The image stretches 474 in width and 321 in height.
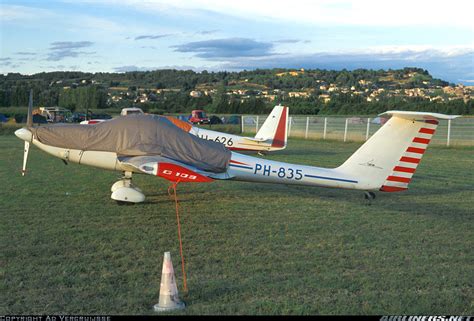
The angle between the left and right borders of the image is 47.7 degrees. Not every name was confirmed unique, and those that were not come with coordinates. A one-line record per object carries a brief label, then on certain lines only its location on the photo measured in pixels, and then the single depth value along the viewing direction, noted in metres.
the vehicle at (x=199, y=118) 52.52
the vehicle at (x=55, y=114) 50.76
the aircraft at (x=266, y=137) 19.23
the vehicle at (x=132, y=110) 25.77
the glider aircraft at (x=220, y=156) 9.92
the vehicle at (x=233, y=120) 52.34
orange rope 5.66
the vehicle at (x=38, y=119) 36.67
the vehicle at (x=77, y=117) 48.47
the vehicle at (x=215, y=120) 52.06
